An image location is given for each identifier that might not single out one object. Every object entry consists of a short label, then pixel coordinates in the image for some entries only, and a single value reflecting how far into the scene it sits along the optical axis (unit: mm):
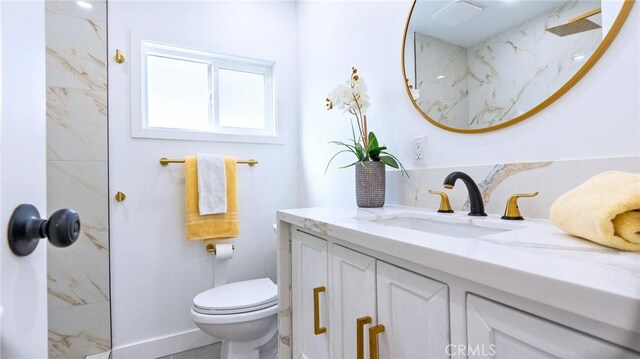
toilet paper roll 1779
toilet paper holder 1815
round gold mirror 717
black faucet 868
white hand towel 1732
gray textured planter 1172
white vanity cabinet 524
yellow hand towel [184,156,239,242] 1727
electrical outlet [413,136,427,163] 1128
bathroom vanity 311
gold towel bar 1737
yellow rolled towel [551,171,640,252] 416
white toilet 1340
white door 375
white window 1779
